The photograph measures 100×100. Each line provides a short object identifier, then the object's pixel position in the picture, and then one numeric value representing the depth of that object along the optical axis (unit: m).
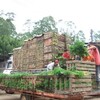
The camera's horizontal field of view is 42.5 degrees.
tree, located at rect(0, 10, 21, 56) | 13.51
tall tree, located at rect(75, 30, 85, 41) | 27.66
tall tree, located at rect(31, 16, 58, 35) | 25.79
